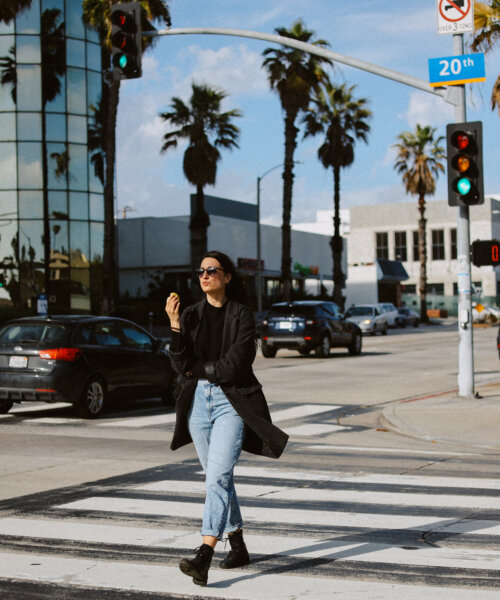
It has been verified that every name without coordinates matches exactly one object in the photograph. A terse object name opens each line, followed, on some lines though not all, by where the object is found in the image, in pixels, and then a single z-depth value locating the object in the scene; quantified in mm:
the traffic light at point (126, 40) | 14023
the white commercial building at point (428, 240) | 91375
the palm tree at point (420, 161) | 62250
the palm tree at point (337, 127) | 53344
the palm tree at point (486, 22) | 21844
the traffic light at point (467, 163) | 14039
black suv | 27516
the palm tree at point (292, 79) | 43781
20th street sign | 14234
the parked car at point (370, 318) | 47719
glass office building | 43250
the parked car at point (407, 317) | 61106
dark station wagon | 13211
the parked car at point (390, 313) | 52331
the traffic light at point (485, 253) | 14164
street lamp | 46219
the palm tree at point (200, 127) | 42531
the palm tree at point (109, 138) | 33469
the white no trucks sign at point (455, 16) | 14227
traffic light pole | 14594
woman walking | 5191
